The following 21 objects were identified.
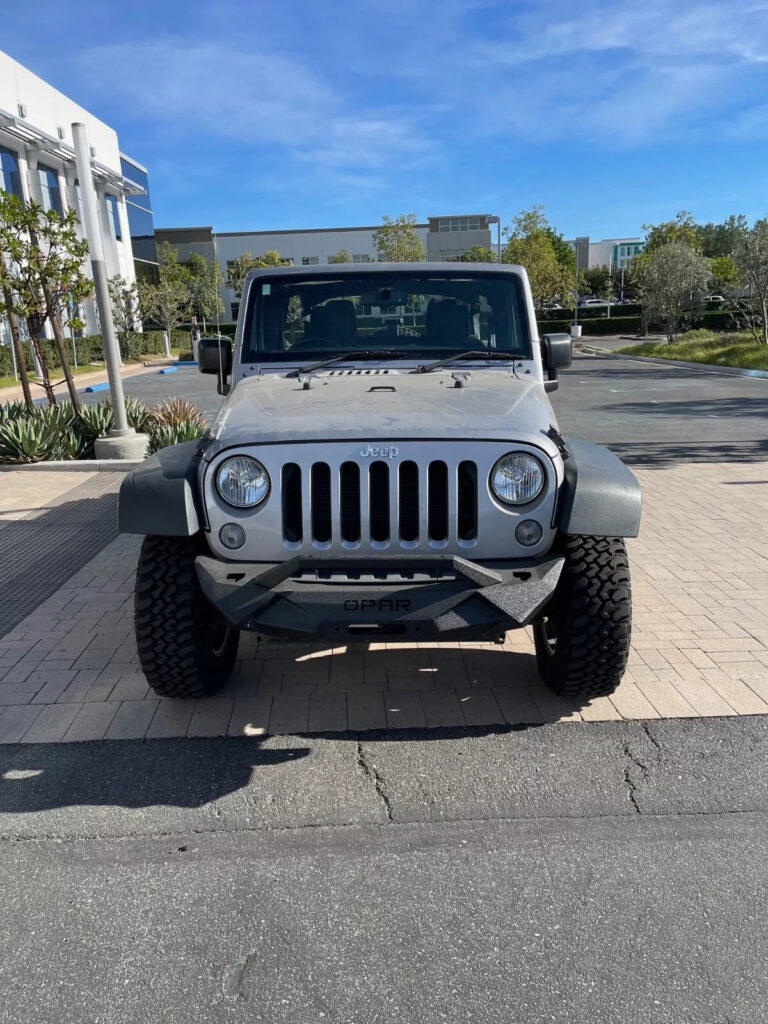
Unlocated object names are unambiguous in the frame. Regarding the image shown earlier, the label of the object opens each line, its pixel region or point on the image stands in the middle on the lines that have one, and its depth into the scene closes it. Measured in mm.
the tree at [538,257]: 42062
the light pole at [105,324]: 8648
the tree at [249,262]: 60469
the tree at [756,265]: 21750
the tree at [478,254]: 56781
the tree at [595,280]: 81412
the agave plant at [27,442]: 9234
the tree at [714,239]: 69462
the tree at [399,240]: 48469
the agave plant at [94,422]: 9688
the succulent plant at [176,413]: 10022
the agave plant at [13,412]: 10117
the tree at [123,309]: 33969
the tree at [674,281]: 27734
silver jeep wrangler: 2893
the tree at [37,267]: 9672
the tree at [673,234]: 48906
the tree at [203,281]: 46438
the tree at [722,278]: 24125
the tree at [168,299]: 36312
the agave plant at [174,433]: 8883
